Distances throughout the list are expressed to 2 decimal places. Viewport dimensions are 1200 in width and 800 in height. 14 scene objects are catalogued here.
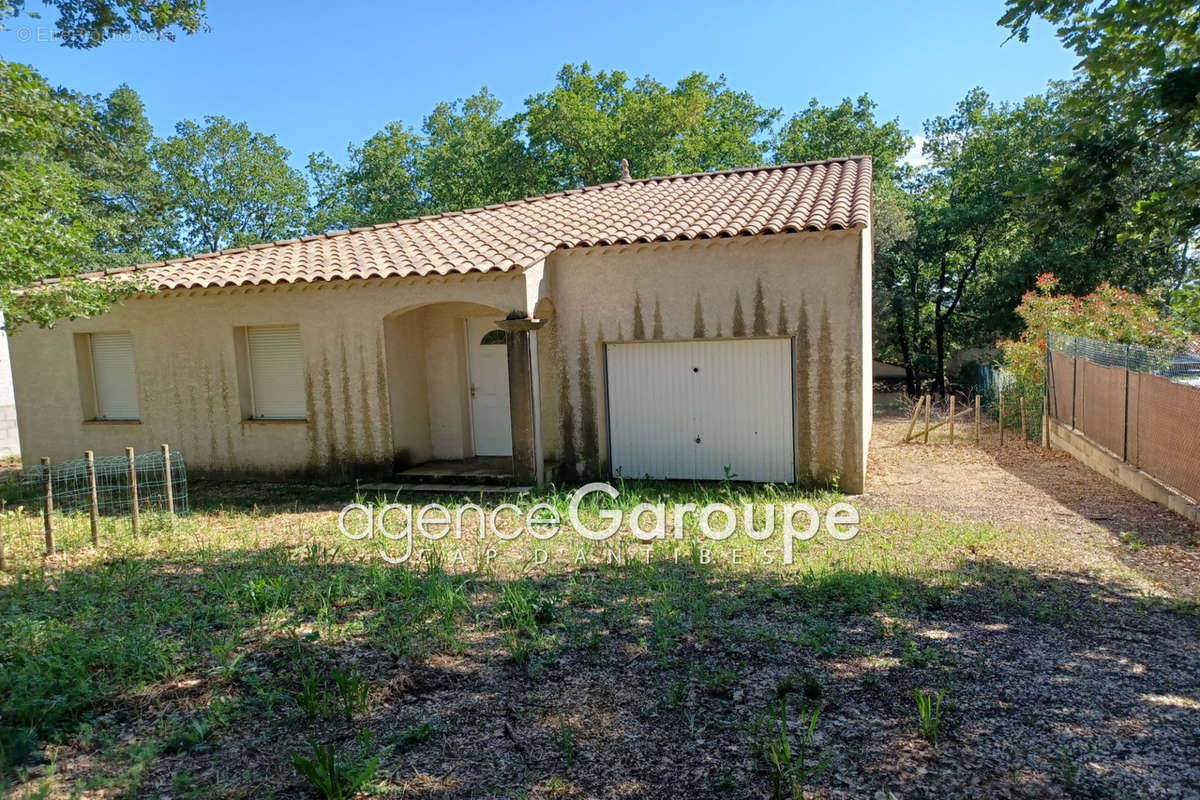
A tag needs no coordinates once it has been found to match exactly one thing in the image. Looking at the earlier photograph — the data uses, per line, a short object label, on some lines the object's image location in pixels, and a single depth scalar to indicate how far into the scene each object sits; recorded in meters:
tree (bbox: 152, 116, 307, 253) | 36.44
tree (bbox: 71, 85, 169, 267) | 27.94
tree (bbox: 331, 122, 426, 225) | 33.31
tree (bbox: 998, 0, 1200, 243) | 5.38
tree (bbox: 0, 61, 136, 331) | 6.68
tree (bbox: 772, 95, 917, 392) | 25.95
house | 9.56
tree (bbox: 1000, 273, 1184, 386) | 12.78
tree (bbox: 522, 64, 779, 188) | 27.53
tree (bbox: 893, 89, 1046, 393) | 24.28
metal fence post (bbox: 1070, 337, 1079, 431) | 11.77
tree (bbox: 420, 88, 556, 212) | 28.77
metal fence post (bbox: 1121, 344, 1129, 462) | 9.59
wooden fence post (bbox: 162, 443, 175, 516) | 8.19
